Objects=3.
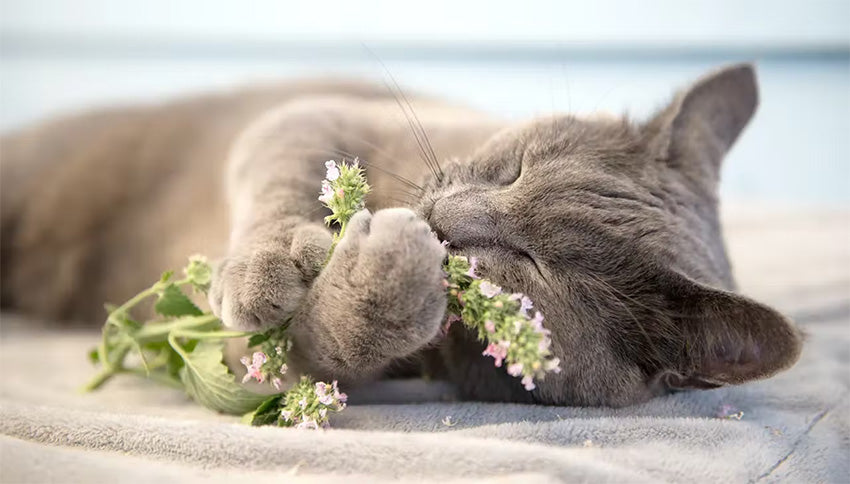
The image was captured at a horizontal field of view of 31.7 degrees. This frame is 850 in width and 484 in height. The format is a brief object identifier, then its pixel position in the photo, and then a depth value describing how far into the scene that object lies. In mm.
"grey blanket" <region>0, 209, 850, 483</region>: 428
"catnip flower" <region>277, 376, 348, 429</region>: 453
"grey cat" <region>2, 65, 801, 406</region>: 459
